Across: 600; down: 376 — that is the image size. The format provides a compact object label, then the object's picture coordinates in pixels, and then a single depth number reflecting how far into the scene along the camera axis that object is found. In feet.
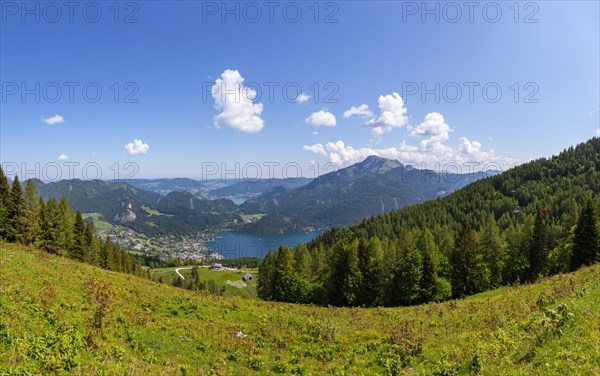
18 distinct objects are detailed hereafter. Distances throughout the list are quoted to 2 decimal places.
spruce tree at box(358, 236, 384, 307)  159.94
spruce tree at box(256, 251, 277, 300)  198.23
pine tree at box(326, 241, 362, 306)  161.17
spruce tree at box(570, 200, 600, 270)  142.51
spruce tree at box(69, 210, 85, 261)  220.84
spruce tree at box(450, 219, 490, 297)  154.61
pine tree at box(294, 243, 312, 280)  199.72
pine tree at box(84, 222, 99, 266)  234.09
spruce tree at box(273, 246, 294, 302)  190.60
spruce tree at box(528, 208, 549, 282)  173.88
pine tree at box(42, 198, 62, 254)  196.43
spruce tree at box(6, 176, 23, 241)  177.47
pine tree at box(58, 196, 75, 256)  204.44
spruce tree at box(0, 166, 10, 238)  170.71
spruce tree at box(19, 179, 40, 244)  183.01
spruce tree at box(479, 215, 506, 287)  168.25
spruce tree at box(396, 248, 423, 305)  147.84
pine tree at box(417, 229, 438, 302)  146.10
